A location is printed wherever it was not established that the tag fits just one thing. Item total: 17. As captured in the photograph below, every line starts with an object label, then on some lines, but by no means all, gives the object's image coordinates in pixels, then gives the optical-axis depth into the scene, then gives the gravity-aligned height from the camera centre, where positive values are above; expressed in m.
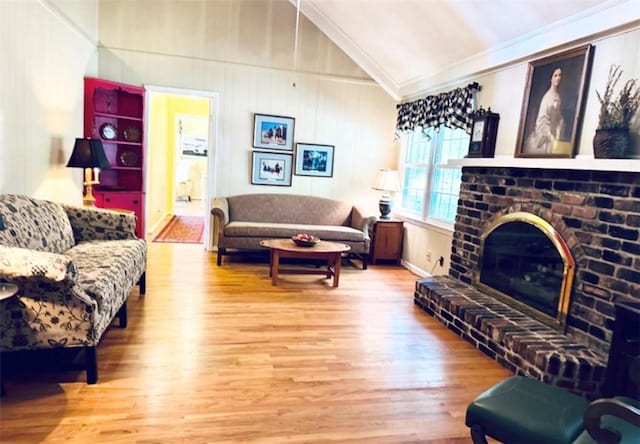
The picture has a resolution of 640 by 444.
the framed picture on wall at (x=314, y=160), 5.70 +0.21
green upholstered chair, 1.29 -0.82
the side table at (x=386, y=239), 5.42 -0.78
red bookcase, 4.85 +0.24
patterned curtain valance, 4.15 +0.82
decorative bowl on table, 4.30 -0.69
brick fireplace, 2.39 -0.53
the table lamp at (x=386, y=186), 5.45 -0.07
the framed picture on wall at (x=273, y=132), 5.48 +0.54
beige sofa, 4.88 -0.63
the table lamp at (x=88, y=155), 3.94 +0.02
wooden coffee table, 4.18 -0.78
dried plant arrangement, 2.47 +0.57
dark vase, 2.45 +0.33
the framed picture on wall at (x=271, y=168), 5.56 +0.04
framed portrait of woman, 2.90 +0.67
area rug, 6.09 -1.08
